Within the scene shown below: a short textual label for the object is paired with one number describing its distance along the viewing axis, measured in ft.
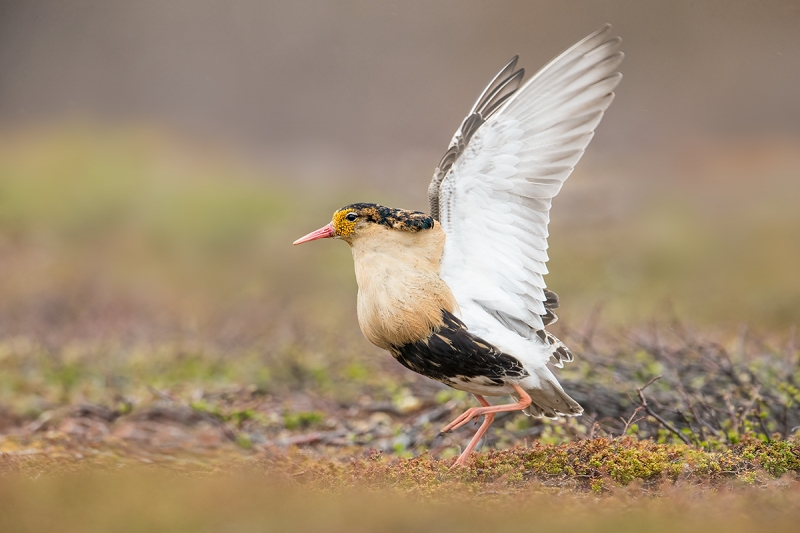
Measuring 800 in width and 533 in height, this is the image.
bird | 25.66
